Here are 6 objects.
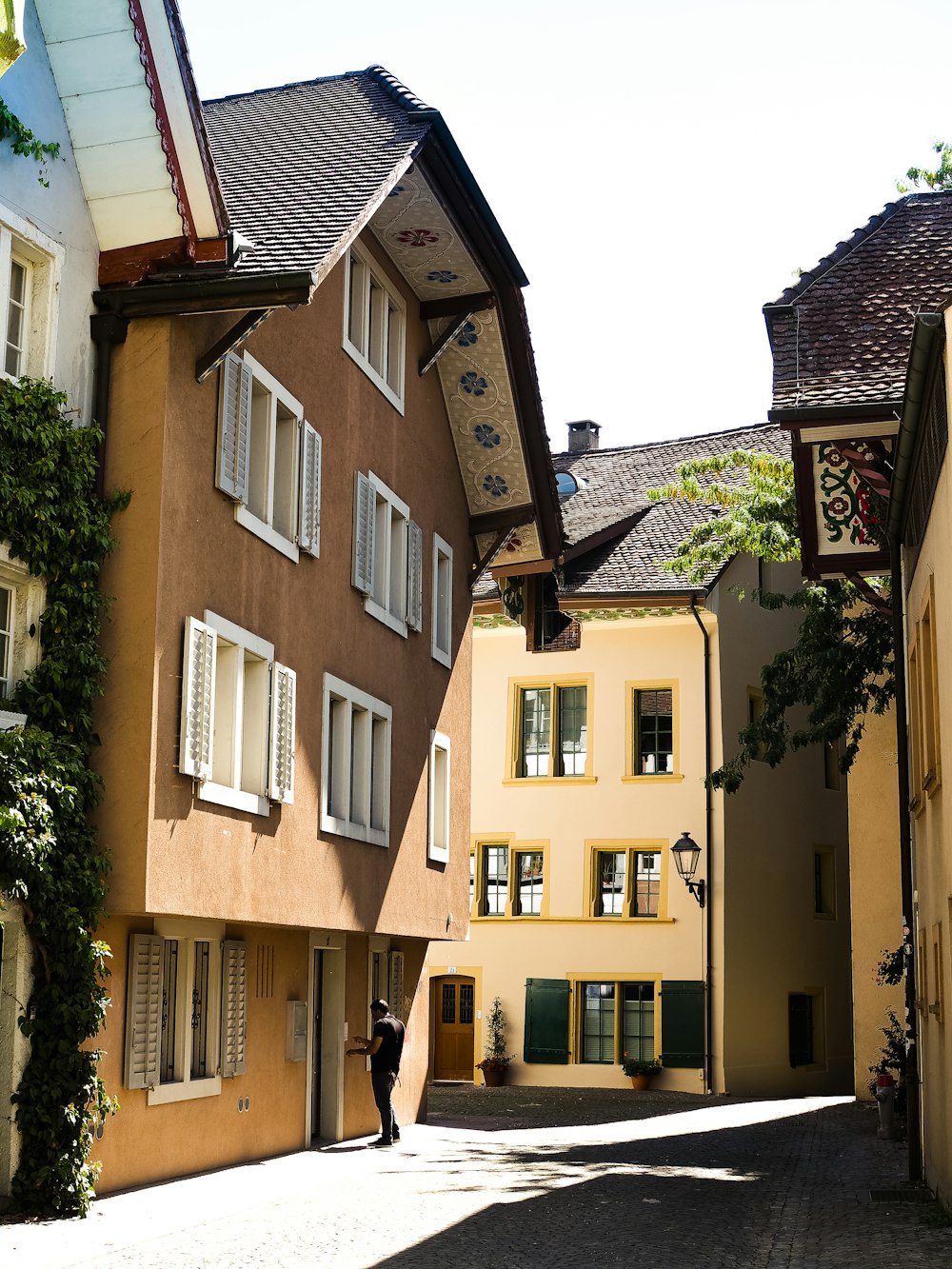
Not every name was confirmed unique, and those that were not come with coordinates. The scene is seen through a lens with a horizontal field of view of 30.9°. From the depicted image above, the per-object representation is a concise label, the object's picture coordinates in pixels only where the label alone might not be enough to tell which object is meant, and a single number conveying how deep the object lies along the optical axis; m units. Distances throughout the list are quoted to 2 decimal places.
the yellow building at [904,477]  13.23
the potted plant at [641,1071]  29.94
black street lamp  28.62
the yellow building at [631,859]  30.50
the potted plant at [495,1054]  30.83
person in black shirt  19.03
